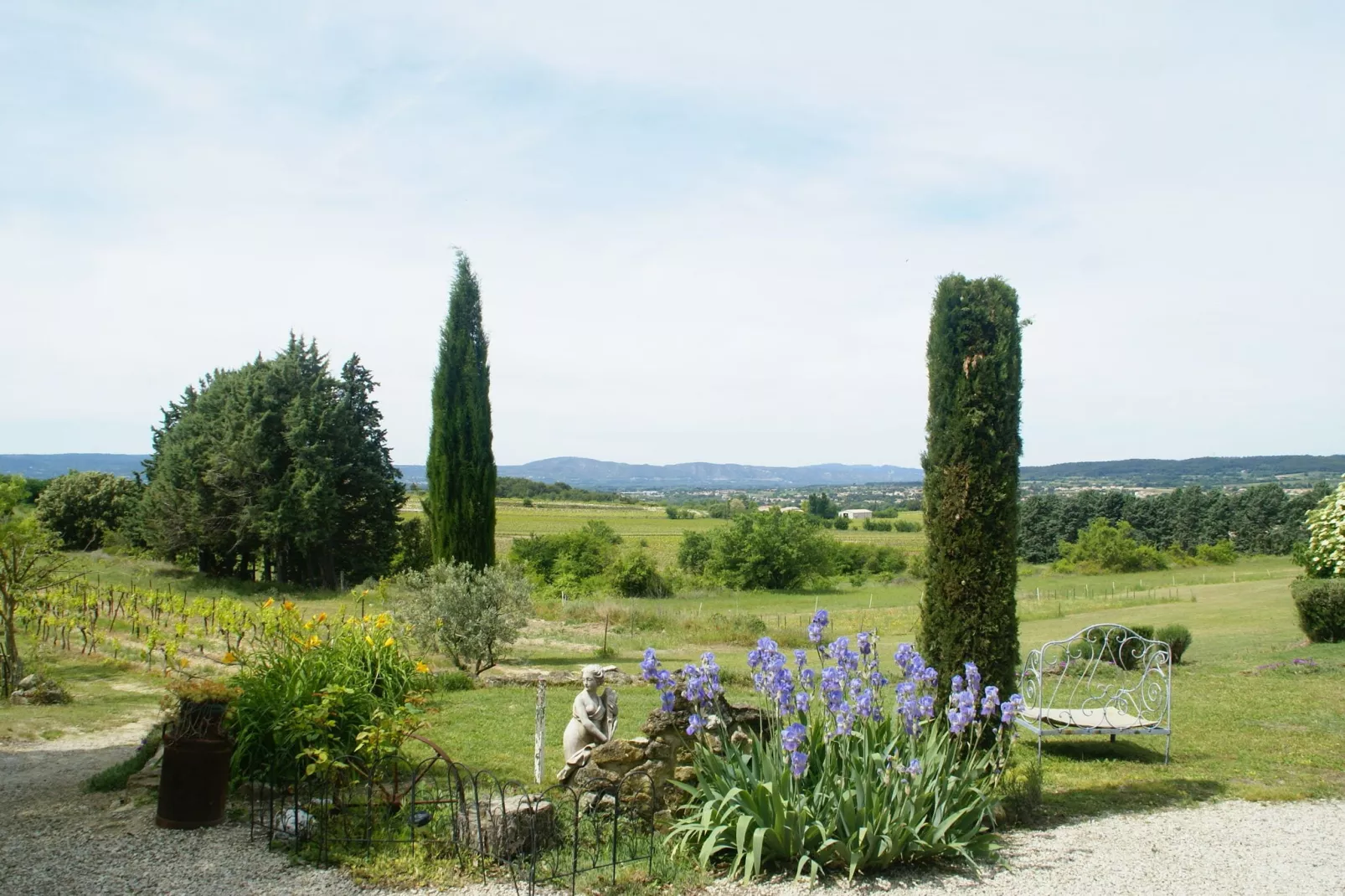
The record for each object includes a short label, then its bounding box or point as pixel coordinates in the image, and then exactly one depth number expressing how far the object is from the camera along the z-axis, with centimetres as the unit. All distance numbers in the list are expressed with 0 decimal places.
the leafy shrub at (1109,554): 5084
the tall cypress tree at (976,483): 774
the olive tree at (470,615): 1412
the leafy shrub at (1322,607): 1571
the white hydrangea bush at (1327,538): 1702
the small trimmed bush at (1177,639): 1504
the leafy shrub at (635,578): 3850
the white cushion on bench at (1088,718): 828
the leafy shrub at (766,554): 4619
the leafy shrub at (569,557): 4031
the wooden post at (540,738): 711
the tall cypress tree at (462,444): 1948
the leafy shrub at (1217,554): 5465
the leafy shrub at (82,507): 3619
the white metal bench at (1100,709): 816
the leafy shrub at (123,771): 716
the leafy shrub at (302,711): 679
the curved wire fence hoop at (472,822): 551
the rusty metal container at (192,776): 615
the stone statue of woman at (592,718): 708
